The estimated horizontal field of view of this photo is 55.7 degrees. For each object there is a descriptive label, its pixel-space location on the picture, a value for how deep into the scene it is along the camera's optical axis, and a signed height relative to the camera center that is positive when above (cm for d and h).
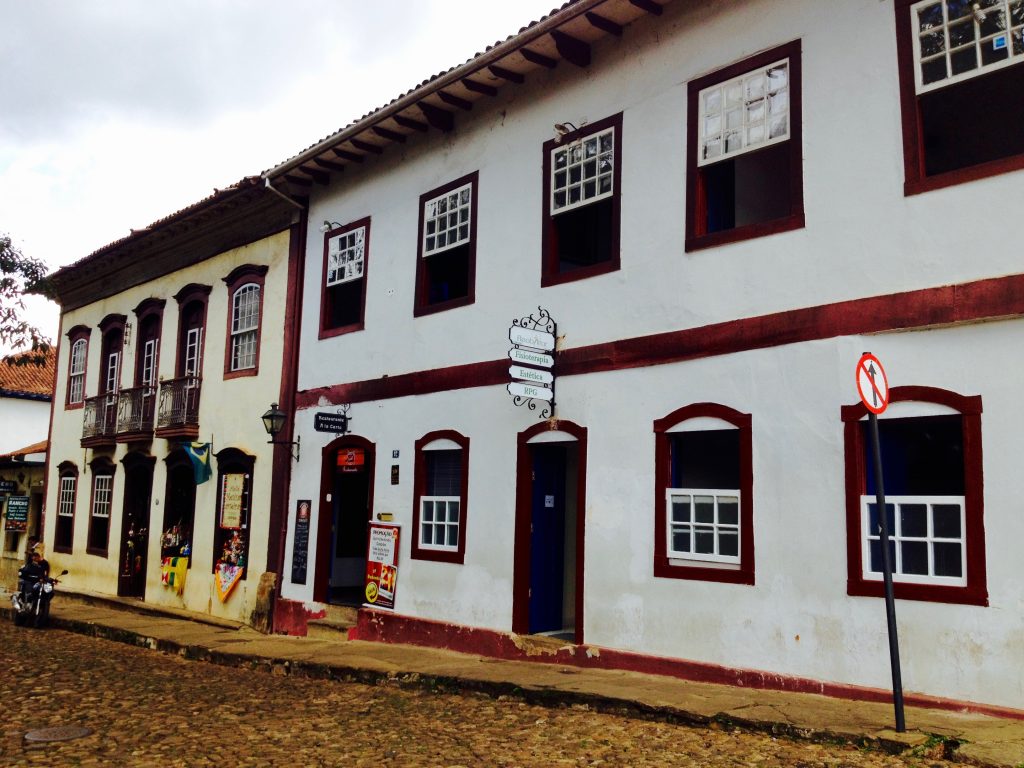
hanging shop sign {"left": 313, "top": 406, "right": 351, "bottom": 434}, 1312 +143
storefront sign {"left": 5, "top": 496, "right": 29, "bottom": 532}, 2323 +21
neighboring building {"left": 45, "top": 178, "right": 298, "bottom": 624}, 1526 +215
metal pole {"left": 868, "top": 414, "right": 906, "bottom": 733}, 625 -40
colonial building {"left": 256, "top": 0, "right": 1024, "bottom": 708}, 726 +182
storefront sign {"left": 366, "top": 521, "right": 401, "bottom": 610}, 1223 -46
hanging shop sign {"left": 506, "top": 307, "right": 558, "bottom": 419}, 995 +177
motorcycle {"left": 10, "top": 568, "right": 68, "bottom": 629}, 1577 -127
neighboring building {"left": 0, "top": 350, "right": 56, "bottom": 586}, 2319 +57
